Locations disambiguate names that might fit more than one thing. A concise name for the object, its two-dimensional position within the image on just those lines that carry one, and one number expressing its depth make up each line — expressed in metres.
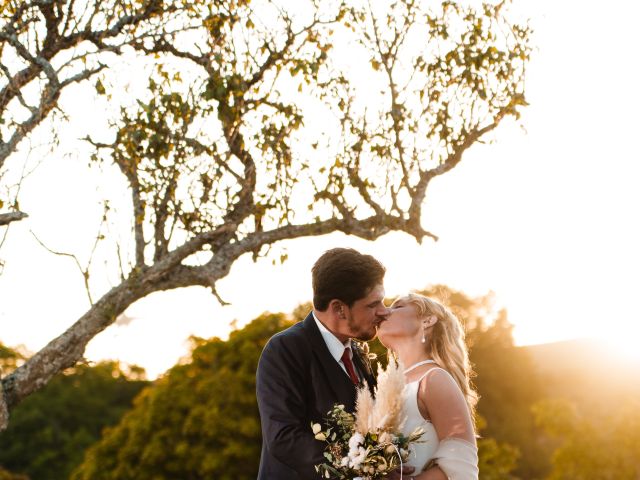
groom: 4.85
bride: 4.91
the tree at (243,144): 9.09
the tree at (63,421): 48.22
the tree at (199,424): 22.25
